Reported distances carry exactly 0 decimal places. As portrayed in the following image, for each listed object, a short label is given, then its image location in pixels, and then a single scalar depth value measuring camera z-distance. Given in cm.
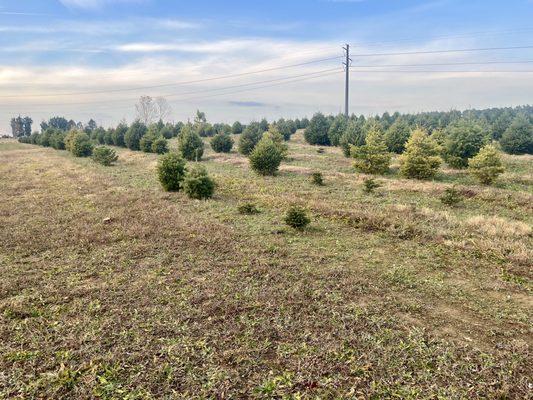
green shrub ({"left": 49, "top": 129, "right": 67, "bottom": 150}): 5909
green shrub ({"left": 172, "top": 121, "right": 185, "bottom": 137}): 6979
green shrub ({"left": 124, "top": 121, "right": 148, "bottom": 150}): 5347
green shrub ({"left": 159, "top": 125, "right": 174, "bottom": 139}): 6544
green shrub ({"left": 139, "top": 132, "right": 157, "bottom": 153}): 4703
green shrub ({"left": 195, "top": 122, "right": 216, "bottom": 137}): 7062
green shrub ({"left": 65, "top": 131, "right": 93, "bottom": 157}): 4722
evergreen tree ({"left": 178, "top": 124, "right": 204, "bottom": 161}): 4022
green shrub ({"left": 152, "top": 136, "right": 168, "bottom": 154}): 4444
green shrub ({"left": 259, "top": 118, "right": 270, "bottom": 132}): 6772
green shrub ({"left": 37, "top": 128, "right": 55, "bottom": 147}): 6855
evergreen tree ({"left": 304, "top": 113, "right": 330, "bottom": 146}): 5444
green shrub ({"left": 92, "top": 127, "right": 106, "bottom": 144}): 6759
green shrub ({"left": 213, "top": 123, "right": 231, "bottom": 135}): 7301
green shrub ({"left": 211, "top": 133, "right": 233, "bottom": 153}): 4597
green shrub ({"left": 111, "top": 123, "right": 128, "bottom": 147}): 6034
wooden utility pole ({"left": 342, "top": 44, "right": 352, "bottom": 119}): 6950
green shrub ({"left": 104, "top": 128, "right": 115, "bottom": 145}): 6307
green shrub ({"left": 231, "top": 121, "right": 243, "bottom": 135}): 7588
